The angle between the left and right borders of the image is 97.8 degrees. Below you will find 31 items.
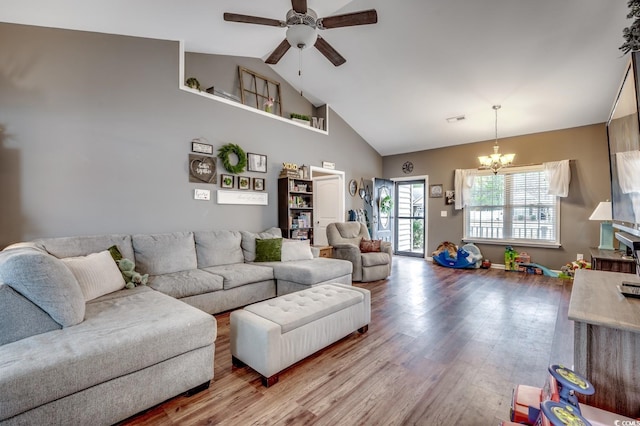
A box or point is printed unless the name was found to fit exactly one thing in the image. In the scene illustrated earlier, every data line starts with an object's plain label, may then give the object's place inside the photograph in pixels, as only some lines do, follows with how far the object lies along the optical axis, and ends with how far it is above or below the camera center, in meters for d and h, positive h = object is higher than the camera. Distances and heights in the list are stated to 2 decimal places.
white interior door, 6.20 +0.19
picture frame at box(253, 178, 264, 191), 4.66 +0.46
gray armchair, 4.70 -0.74
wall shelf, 3.77 +1.70
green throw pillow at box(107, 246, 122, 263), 2.76 -0.42
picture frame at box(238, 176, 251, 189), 4.46 +0.47
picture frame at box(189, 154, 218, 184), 3.91 +0.61
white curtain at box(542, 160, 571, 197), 5.09 +0.64
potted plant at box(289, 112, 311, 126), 5.41 +1.84
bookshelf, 4.85 +0.06
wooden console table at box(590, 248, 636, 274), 3.15 -0.60
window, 5.44 +0.05
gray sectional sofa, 1.29 -0.71
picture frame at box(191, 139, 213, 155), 3.91 +0.92
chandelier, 4.89 +0.92
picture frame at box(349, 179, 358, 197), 6.58 +0.58
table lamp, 4.01 -0.22
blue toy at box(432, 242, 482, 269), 5.77 -0.97
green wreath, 4.20 +0.83
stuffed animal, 2.67 -0.60
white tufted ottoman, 1.89 -0.88
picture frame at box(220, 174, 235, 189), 4.23 +0.47
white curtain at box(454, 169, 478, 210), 6.23 +0.58
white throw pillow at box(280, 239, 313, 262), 4.11 -0.59
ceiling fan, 2.54 +1.80
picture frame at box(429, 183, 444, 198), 6.69 +0.50
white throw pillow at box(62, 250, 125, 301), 2.18 -0.52
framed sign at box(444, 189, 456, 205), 6.47 +0.34
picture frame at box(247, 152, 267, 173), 4.59 +0.82
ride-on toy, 0.89 -0.71
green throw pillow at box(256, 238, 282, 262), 4.02 -0.56
